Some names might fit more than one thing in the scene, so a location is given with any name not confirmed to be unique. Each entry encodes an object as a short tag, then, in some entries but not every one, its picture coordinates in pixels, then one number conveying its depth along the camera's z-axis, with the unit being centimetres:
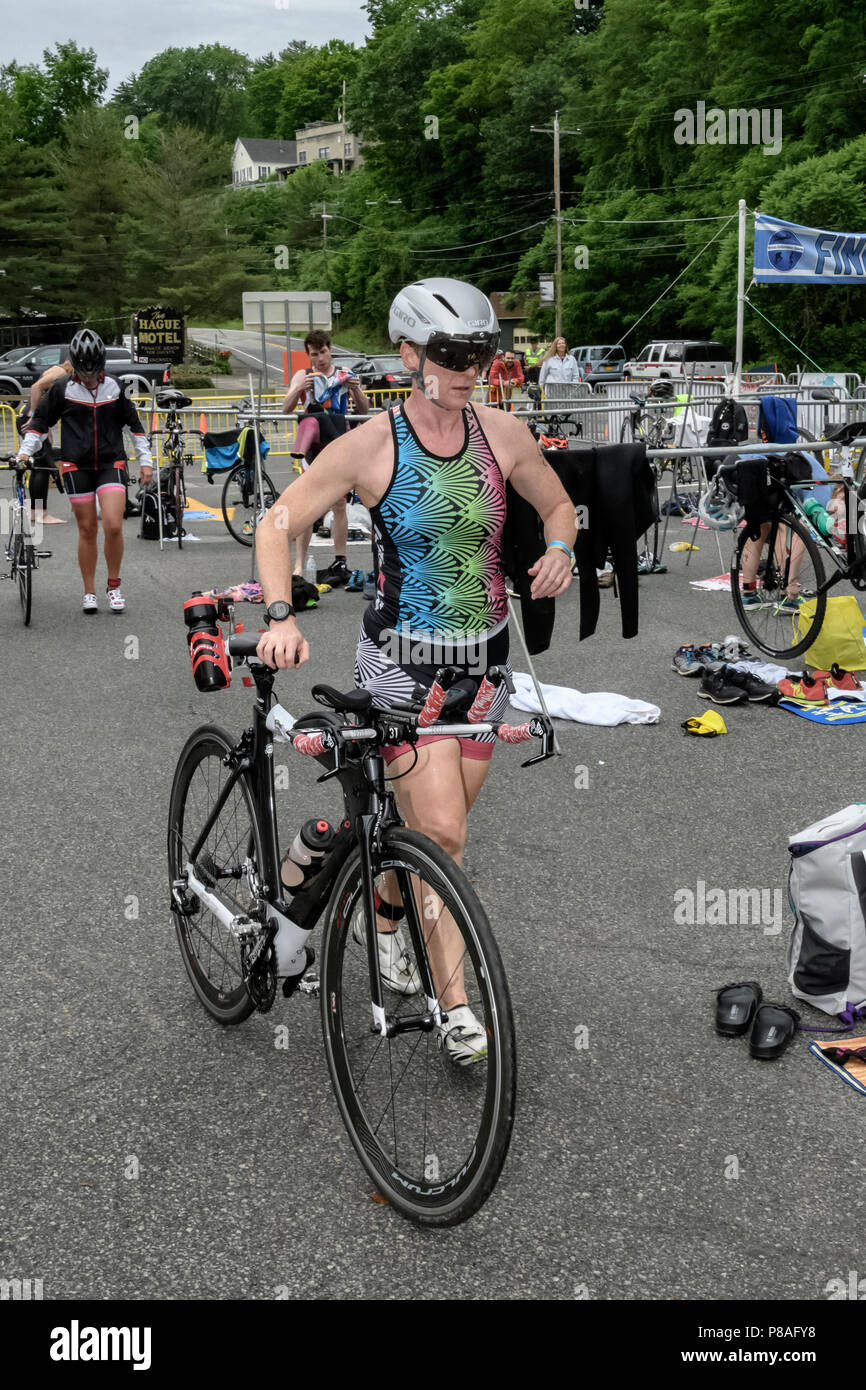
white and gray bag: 425
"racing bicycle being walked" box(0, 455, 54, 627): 1077
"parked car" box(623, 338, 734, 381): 4456
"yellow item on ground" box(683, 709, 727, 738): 761
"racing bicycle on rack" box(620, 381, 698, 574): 1286
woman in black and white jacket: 1051
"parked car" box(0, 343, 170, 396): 4325
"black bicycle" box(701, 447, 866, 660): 850
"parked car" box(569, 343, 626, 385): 4911
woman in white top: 2539
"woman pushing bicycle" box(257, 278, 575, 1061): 376
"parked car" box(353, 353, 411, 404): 4060
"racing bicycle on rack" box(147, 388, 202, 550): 1533
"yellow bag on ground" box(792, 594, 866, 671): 855
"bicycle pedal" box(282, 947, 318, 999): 390
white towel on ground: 788
